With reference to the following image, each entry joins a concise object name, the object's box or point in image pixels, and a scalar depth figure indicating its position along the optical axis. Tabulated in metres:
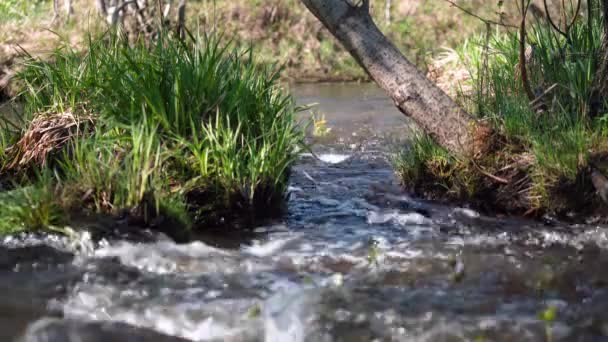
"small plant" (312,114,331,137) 8.48
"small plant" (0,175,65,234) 4.38
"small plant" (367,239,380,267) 4.32
